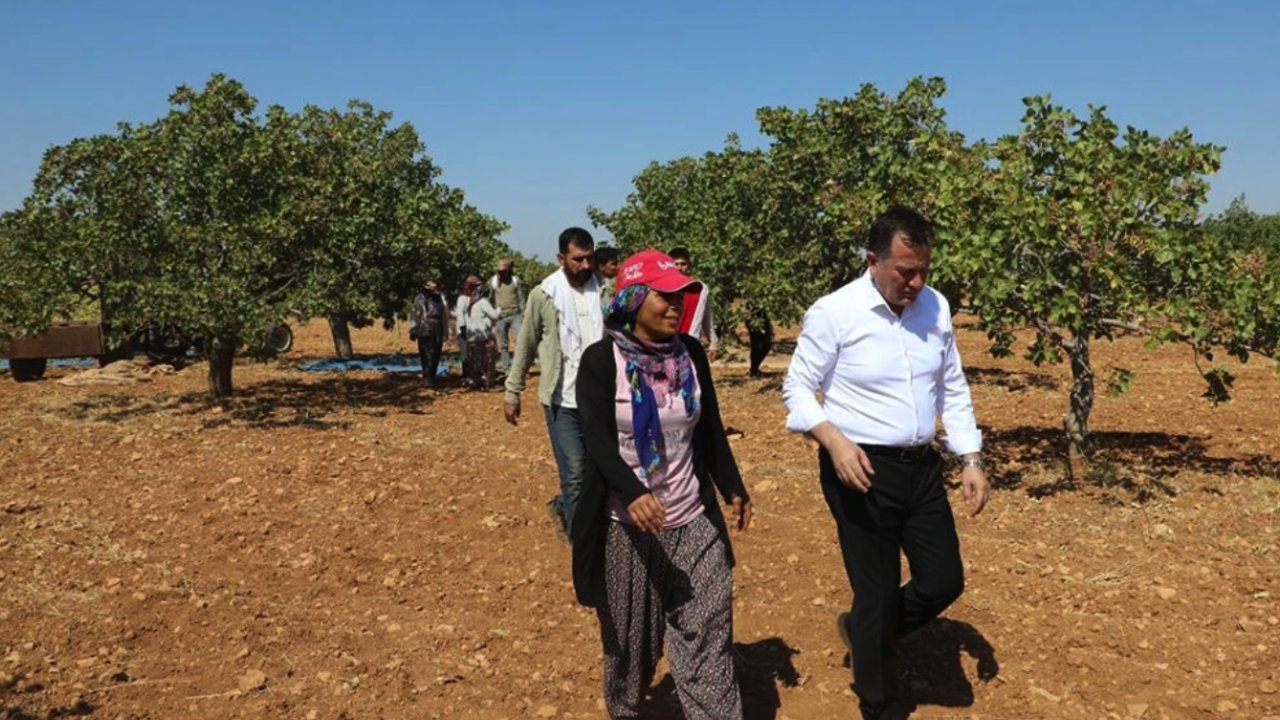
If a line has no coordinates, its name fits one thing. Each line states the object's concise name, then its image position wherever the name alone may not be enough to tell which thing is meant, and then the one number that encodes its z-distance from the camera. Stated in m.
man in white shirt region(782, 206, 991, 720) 3.68
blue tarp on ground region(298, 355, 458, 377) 18.41
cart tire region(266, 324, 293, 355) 20.99
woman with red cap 3.54
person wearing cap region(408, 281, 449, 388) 15.01
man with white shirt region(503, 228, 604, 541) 5.49
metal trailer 16.34
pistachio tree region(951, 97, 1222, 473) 6.81
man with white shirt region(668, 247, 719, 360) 6.93
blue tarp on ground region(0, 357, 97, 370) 18.84
